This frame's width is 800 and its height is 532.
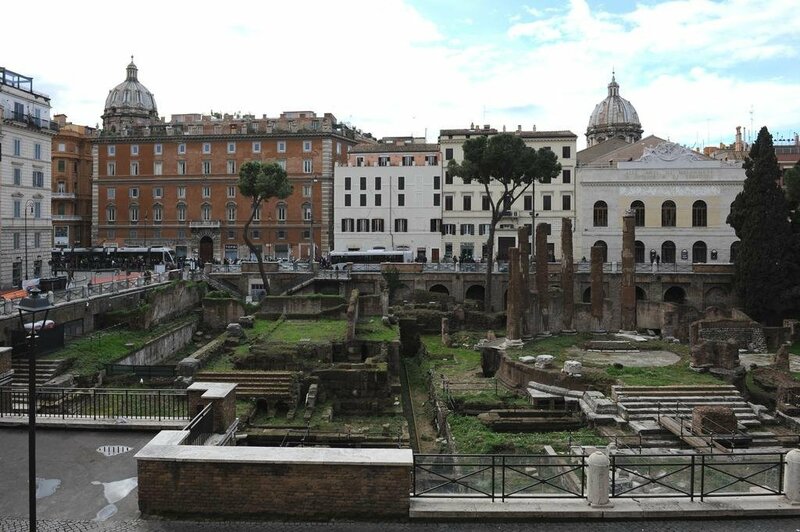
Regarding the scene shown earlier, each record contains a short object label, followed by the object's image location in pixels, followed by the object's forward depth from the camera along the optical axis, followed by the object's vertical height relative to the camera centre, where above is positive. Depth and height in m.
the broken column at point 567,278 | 38.16 -0.70
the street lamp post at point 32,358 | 9.27 -1.25
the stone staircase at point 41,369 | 24.74 -3.73
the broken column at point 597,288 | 38.22 -1.24
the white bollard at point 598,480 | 10.10 -3.08
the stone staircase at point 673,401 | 22.98 -4.56
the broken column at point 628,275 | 36.62 -0.53
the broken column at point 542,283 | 37.66 -0.97
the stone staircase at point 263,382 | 25.27 -4.29
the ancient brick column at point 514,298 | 34.28 -1.60
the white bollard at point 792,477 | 10.21 -3.06
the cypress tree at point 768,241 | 44.72 +1.51
